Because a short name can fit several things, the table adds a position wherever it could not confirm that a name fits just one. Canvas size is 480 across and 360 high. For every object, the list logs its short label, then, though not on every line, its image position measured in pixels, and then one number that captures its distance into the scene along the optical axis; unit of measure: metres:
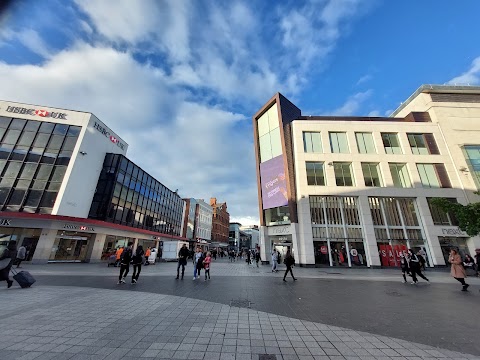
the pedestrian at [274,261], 18.33
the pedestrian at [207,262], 12.41
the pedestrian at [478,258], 14.86
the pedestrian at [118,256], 19.29
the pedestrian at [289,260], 12.82
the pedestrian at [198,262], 12.44
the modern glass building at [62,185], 21.53
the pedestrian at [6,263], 8.82
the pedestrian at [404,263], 12.55
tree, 16.50
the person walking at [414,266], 11.64
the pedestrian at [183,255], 12.68
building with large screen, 22.98
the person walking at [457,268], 9.79
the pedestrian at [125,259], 10.70
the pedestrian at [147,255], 23.05
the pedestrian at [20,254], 15.54
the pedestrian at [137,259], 10.79
